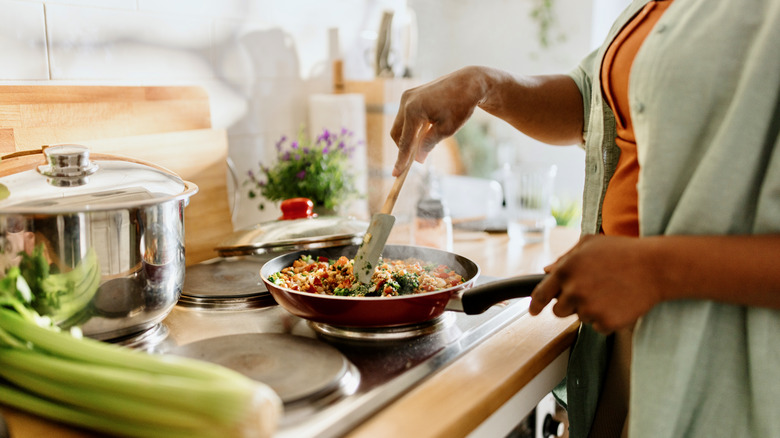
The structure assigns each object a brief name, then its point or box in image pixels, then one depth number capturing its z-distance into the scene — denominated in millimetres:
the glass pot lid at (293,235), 1114
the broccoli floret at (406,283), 914
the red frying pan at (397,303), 827
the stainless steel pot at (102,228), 704
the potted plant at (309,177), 1430
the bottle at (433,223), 1438
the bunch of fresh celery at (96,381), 511
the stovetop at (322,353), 664
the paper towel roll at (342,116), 1660
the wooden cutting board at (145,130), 1032
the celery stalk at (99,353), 546
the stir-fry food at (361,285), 920
